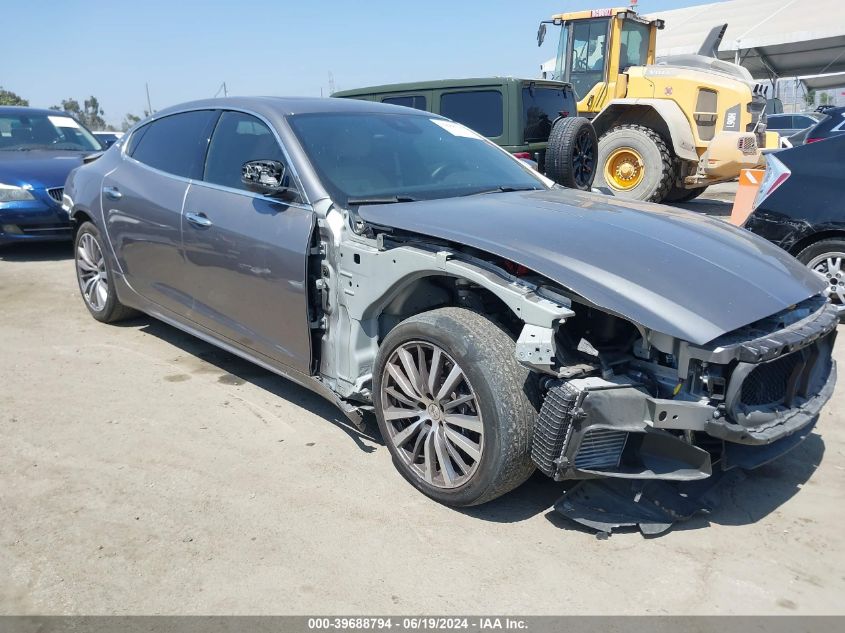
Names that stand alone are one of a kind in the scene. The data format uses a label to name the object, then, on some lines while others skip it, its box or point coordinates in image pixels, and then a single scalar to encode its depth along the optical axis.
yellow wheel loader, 10.66
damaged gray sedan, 2.61
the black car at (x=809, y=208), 5.38
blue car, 7.70
